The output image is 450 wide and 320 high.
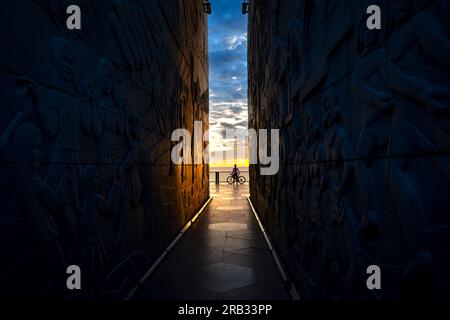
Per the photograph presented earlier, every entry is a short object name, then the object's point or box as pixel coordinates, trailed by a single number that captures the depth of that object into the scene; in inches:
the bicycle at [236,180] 843.3
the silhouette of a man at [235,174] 841.5
